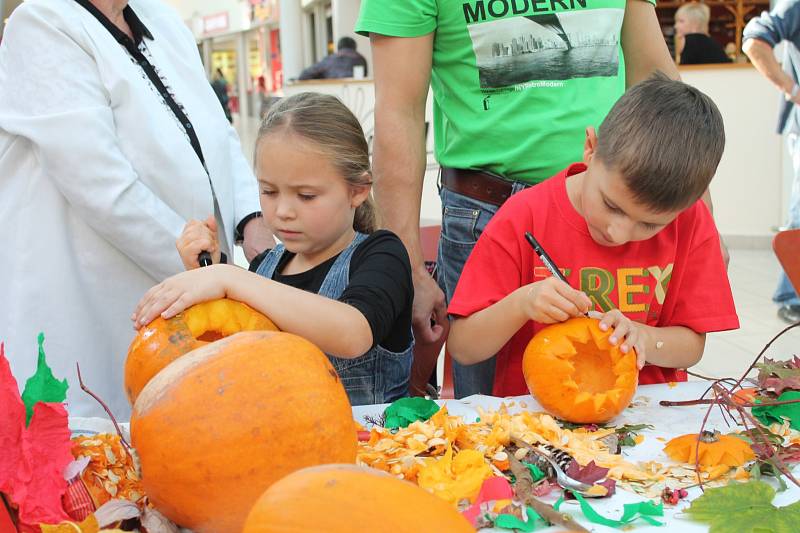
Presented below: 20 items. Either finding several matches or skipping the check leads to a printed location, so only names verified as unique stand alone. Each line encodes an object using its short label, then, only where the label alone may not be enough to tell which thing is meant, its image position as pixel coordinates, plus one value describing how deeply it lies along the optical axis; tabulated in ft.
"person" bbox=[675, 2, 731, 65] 23.27
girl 4.32
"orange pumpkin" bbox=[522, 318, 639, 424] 4.35
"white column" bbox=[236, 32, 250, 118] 101.19
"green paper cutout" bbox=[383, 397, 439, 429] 4.33
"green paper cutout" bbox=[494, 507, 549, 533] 3.09
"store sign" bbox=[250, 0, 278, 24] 84.02
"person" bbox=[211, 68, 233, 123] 58.23
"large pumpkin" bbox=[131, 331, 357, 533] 2.77
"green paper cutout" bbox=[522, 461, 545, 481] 3.55
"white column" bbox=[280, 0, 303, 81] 47.06
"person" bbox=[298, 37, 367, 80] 33.42
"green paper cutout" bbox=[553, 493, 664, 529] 3.18
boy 4.72
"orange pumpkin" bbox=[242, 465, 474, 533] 2.17
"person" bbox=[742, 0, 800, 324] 14.85
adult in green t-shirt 6.02
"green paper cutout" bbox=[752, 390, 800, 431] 4.15
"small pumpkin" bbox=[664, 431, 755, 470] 3.71
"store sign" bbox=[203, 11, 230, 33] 104.58
